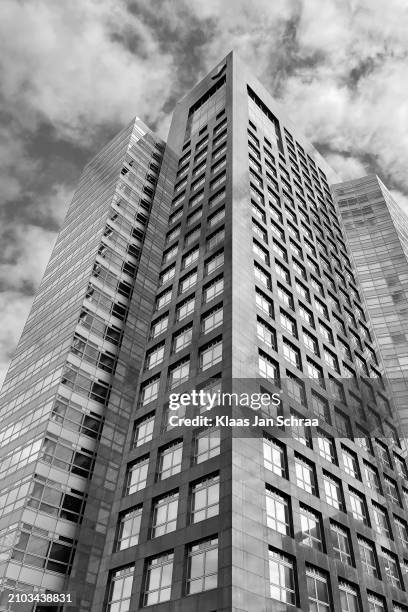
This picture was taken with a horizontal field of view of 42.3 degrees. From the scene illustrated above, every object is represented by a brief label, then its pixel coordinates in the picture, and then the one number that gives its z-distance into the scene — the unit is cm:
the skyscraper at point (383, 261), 6825
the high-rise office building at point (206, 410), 2942
